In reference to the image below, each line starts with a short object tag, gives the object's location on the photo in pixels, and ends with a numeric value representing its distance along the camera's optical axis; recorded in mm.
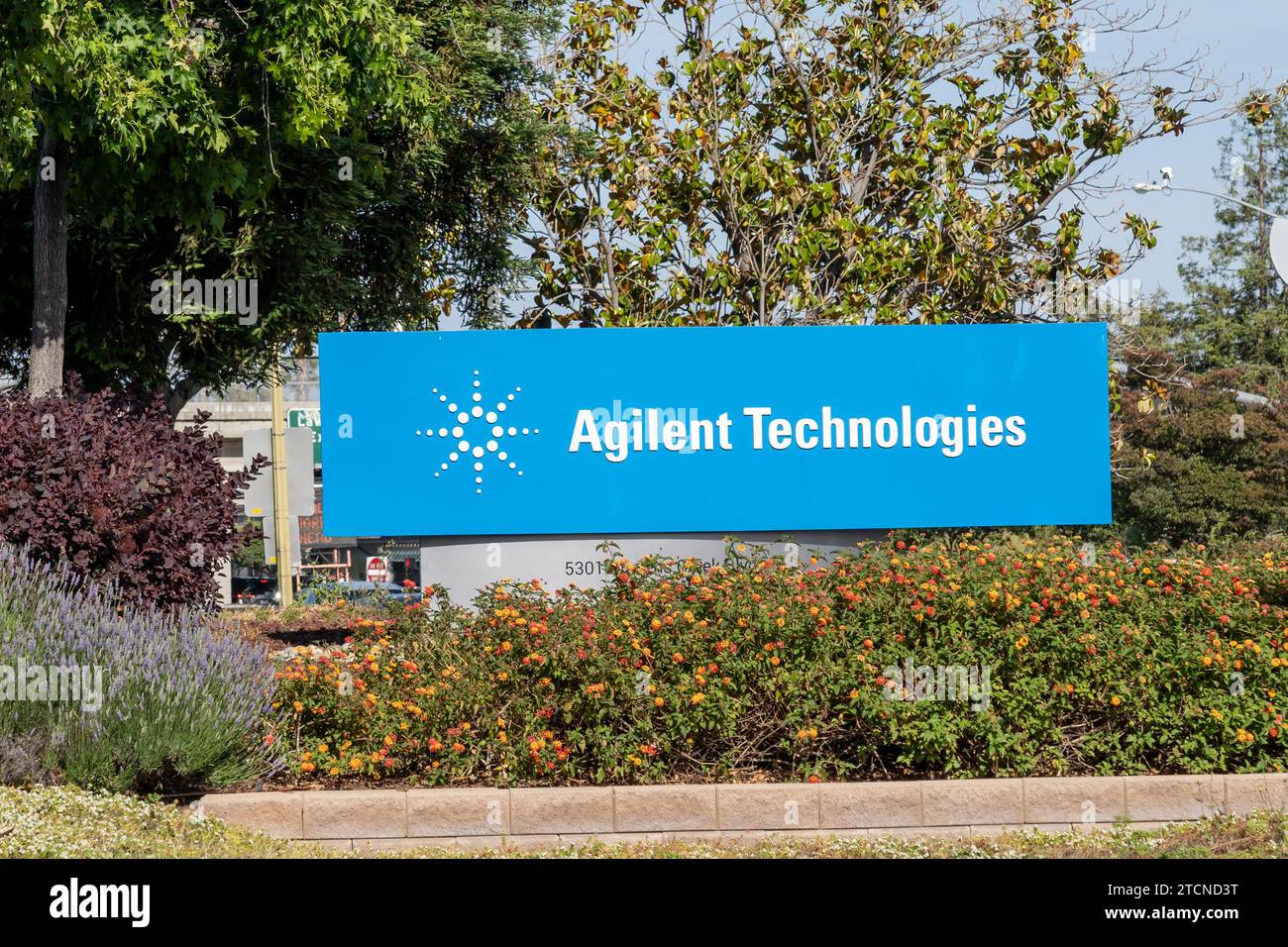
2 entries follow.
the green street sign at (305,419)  37812
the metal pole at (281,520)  26719
